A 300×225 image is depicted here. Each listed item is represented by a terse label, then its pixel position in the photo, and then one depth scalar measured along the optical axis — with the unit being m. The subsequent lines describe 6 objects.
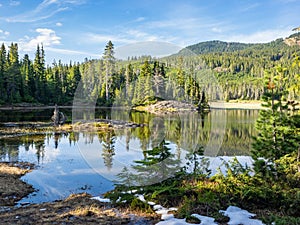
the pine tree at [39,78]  68.00
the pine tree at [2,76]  59.91
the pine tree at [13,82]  60.84
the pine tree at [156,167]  9.06
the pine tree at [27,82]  64.37
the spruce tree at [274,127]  9.51
